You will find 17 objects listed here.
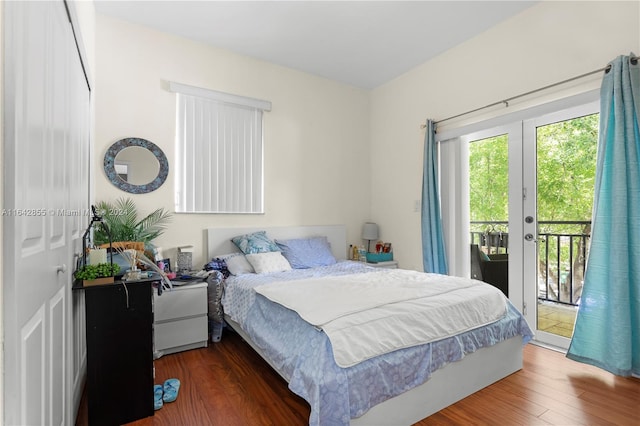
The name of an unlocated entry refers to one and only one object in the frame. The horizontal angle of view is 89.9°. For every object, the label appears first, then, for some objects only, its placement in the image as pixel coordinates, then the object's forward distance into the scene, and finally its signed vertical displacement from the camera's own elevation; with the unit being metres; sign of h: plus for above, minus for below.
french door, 2.70 +0.03
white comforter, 1.58 -0.55
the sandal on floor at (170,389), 1.95 -1.11
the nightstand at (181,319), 2.58 -0.88
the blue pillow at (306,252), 3.45 -0.44
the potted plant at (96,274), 1.69 -0.32
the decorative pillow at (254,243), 3.30 -0.32
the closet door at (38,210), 0.83 +0.01
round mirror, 2.98 +0.46
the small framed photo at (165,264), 2.76 -0.46
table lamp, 4.38 -0.25
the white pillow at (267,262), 3.08 -0.49
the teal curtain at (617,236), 2.18 -0.17
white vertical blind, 3.33 +0.67
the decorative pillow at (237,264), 3.06 -0.50
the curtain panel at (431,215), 3.53 -0.03
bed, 1.46 -0.82
